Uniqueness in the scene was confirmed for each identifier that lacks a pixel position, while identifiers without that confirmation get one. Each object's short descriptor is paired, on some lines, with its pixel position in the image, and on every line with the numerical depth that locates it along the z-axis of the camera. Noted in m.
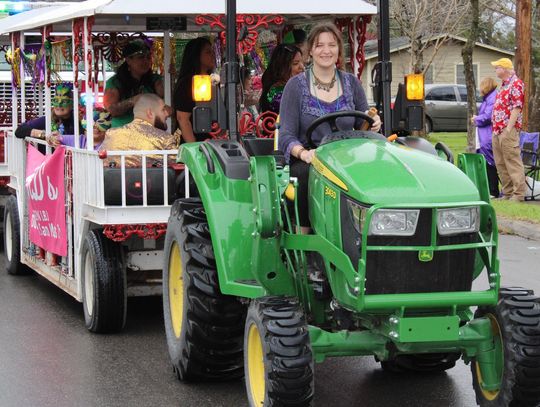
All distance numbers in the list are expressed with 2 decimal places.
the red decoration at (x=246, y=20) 11.21
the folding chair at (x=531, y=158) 23.17
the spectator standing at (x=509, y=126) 22.43
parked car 56.72
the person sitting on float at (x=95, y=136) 13.21
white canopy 11.18
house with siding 68.02
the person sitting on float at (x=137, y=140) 11.75
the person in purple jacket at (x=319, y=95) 8.96
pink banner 13.04
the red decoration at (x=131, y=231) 11.40
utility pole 27.47
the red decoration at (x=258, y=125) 11.75
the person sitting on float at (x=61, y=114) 14.58
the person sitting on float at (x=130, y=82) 13.57
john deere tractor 7.57
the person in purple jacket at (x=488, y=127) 23.67
